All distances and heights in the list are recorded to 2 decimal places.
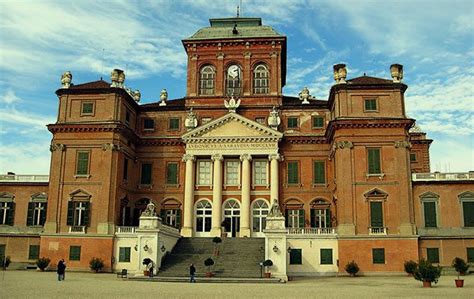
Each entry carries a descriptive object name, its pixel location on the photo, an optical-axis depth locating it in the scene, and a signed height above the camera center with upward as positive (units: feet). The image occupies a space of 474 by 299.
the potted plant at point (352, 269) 127.85 -4.71
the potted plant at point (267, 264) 115.65 -3.37
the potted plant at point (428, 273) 90.99 -4.02
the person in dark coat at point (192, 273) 105.29 -5.09
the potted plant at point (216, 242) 130.45 +1.63
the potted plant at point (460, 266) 119.14 -3.43
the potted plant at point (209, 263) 113.01 -3.25
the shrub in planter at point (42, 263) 131.64 -4.22
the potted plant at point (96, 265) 132.16 -4.59
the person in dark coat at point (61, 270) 100.51 -4.56
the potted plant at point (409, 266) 122.94 -3.75
